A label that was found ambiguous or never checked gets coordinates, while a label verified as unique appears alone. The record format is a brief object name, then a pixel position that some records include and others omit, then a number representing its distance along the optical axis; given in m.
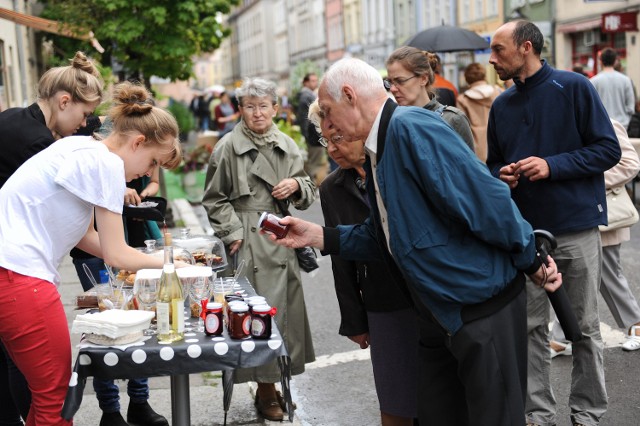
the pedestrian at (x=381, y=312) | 4.46
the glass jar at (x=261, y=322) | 3.71
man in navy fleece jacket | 4.78
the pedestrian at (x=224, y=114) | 23.19
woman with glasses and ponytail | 5.08
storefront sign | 22.52
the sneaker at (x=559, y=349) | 6.64
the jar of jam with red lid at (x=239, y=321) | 3.71
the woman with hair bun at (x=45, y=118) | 4.59
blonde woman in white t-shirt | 3.69
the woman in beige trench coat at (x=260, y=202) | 5.67
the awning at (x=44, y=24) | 14.00
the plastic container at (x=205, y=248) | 4.82
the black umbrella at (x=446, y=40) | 14.43
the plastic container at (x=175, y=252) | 4.58
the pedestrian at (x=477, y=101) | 10.34
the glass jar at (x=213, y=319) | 3.73
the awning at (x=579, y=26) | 24.64
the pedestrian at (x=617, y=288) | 6.40
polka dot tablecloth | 3.61
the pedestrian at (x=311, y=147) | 17.14
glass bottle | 3.71
